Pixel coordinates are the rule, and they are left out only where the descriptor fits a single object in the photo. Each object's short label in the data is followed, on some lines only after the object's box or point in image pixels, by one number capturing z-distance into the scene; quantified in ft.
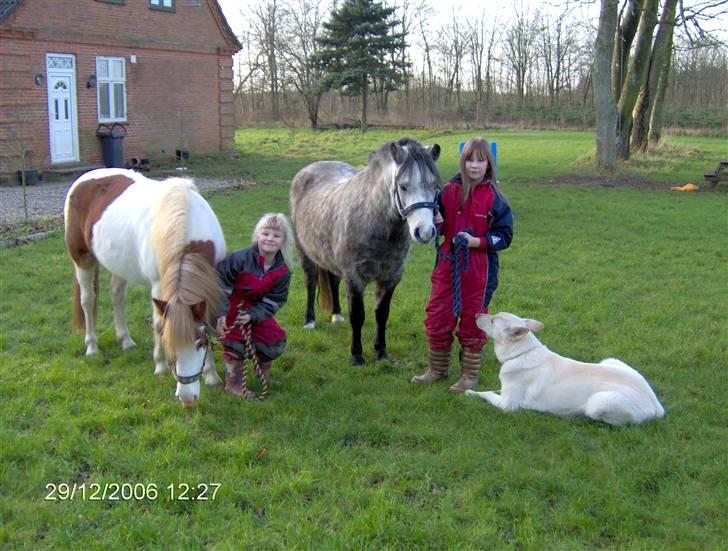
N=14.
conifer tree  128.88
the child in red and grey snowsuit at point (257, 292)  16.55
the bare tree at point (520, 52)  166.85
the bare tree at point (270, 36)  156.76
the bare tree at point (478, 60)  166.61
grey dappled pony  16.21
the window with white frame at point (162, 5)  67.77
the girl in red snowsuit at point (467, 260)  16.56
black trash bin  62.95
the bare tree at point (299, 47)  150.04
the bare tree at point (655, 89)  66.28
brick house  54.54
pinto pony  14.14
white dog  14.82
